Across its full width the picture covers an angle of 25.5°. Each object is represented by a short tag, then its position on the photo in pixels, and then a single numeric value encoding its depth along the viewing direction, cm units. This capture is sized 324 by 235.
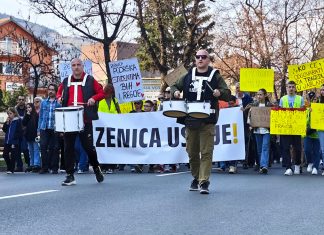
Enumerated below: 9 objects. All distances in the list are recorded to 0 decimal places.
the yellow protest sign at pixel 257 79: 1666
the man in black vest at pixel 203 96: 964
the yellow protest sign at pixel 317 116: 1419
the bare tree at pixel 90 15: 2681
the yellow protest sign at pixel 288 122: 1434
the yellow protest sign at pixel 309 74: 1599
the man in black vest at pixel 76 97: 1102
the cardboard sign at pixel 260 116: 1508
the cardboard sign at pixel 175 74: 1717
